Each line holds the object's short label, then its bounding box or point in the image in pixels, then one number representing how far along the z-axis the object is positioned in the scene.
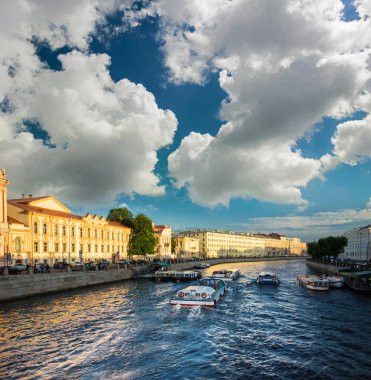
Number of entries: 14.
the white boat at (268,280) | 60.59
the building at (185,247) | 172.99
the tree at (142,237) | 103.31
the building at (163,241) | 132.48
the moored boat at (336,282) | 58.41
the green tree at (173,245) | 157.65
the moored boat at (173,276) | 70.56
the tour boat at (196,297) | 38.39
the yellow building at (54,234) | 62.62
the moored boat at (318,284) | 54.50
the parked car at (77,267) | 58.40
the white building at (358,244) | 127.19
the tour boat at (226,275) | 71.81
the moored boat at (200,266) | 121.12
